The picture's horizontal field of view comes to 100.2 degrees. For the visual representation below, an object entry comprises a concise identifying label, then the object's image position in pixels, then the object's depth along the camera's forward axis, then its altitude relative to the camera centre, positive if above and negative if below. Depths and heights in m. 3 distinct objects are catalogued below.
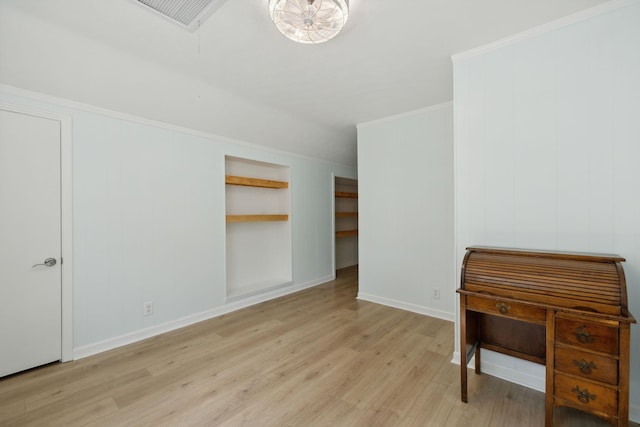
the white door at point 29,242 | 2.07 -0.21
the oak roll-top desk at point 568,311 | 1.32 -0.55
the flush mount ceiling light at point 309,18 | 1.55 +1.19
